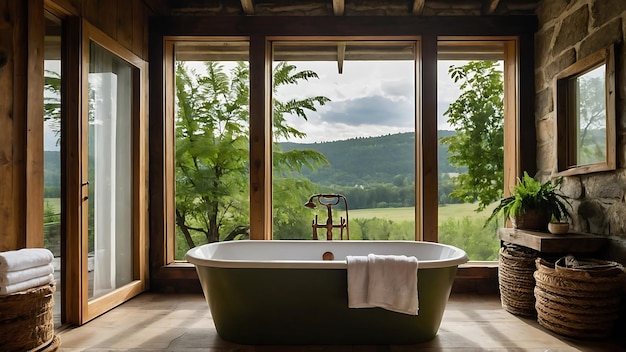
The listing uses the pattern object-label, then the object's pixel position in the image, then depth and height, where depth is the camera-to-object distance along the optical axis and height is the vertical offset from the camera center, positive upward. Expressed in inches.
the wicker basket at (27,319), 84.0 -25.2
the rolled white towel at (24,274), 83.0 -16.7
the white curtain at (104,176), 124.3 +1.8
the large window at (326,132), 153.8 +16.4
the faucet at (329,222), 140.9 -12.4
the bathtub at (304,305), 99.4 -26.6
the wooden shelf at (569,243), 113.6 -15.4
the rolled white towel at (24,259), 82.9 -13.8
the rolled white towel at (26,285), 83.1 -18.7
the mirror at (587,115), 111.5 +16.9
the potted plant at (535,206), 126.2 -7.0
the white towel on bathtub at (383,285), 97.2 -21.5
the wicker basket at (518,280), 124.5 -26.8
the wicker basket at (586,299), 103.6 -26.7
